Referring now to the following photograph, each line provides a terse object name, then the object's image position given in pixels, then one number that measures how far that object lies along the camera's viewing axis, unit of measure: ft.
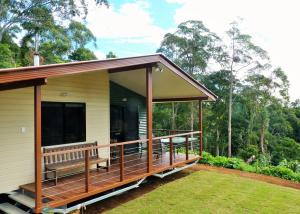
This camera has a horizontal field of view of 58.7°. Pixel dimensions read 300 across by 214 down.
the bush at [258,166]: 29.25
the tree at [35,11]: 56.80
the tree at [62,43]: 62.23
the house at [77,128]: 16.11
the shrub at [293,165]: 34.16
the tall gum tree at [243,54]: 66.26
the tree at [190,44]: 65.98
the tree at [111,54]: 90.38
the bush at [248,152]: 74.18
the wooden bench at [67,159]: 19.24
